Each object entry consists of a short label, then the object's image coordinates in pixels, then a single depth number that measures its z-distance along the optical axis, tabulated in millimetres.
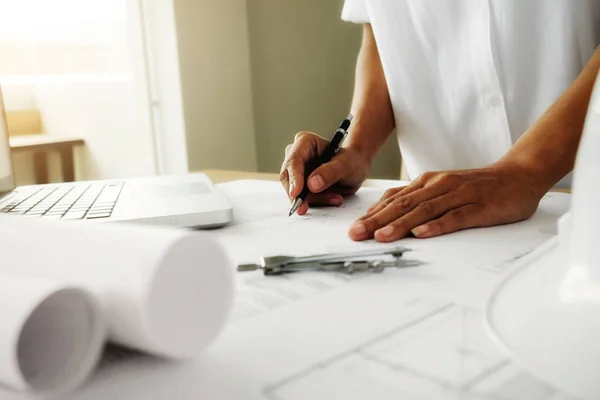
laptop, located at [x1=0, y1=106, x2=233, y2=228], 565
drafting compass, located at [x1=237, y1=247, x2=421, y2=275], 411
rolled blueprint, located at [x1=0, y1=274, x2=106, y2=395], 229
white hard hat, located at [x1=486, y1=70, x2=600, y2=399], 214
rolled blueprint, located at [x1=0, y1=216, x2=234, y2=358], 240
